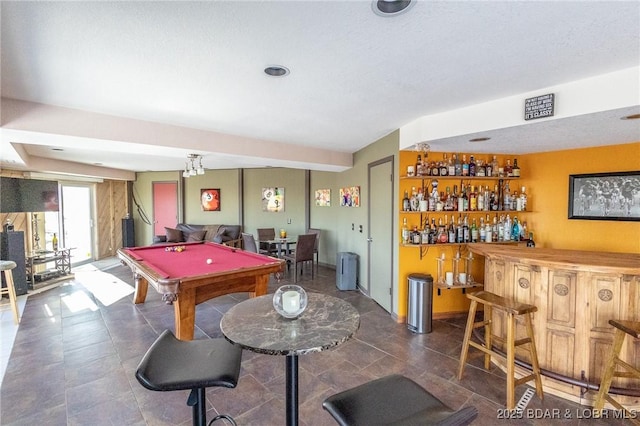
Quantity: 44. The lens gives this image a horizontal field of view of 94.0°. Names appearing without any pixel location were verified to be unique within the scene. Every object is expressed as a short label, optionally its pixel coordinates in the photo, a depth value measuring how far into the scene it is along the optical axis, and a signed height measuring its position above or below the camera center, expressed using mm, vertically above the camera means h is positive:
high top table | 1301 -610
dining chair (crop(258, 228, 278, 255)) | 6983 -824
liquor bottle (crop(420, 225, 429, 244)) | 3729 -418
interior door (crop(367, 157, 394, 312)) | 4082 -419
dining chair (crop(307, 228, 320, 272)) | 6589 -657
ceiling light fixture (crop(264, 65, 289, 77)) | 2068 +951
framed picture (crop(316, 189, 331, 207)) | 6879 +163
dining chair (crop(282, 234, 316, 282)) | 5781 -884
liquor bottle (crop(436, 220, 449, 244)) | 3781 -413
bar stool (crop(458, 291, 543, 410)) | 2277 -1100
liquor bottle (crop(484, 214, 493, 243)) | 3865 -414
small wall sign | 2332 +771
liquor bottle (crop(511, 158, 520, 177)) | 3913 +434
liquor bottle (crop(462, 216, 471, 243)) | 3844 -370
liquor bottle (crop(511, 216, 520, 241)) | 3957 -373
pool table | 2916 -716
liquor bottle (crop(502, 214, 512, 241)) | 3953 -371
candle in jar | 1598 -528
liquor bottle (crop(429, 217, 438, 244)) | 3771 -363
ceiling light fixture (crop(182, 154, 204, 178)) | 4616 +584
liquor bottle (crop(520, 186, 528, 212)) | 3980 +39
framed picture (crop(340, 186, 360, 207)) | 5363 +148
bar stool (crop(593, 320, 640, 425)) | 2039 -1167
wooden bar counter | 2266 -839
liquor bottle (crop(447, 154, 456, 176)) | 3748 +433
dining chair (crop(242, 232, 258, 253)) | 6008 -783
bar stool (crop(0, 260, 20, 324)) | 3790 -1053
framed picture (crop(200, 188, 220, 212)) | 8188 +146
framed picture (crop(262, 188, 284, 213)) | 7590 +115
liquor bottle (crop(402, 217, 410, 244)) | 3752 -382
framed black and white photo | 3195 +74
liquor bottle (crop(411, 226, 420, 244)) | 3721 -417
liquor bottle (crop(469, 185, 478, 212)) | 3867 +29
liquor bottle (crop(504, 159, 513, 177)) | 3932 +441
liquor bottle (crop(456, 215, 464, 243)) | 3834 -407
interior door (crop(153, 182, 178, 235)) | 8617 -27
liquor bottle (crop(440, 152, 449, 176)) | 3736 +445
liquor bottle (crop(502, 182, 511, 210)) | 3957 +54
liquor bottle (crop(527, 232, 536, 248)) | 3887 -522
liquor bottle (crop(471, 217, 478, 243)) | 3881 -395
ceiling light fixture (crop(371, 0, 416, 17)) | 1373 +927
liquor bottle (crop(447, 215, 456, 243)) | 3805 -368
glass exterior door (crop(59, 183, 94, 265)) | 7215 -384
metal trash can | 3547 -1205
